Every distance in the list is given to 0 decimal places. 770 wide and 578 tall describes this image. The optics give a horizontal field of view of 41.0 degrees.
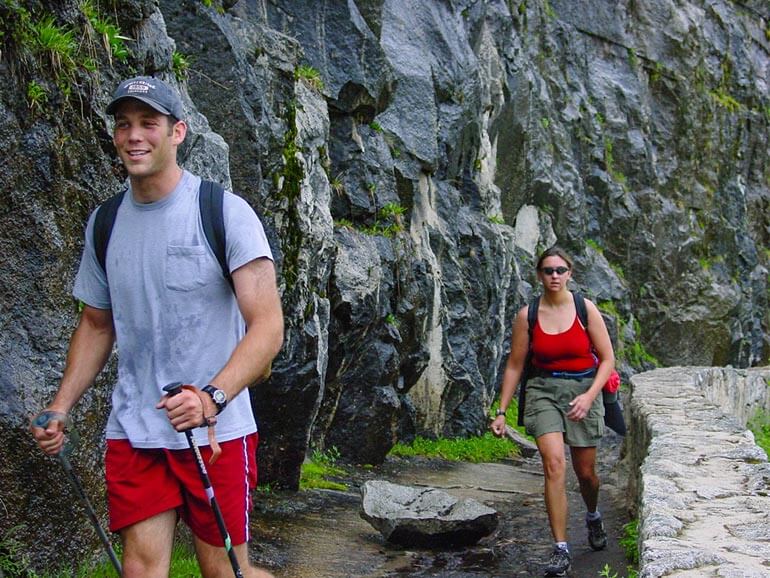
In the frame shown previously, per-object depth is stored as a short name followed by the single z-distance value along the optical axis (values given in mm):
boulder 8625
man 3893
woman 7809
